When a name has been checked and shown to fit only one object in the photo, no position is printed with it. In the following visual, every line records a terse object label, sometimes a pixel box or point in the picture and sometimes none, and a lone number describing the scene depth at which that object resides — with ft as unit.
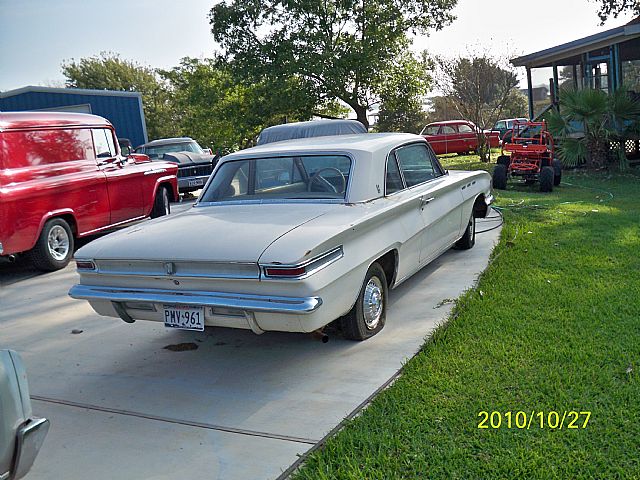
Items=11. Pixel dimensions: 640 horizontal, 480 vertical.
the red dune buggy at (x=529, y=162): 43.55
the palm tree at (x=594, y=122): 48.01
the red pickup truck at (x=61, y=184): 26.18
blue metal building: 71.77
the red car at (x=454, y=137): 82.58
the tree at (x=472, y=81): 107.65
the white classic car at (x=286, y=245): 13.64
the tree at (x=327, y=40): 82.02
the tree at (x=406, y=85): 88.43
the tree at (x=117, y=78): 146.20
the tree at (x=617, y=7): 80.94
